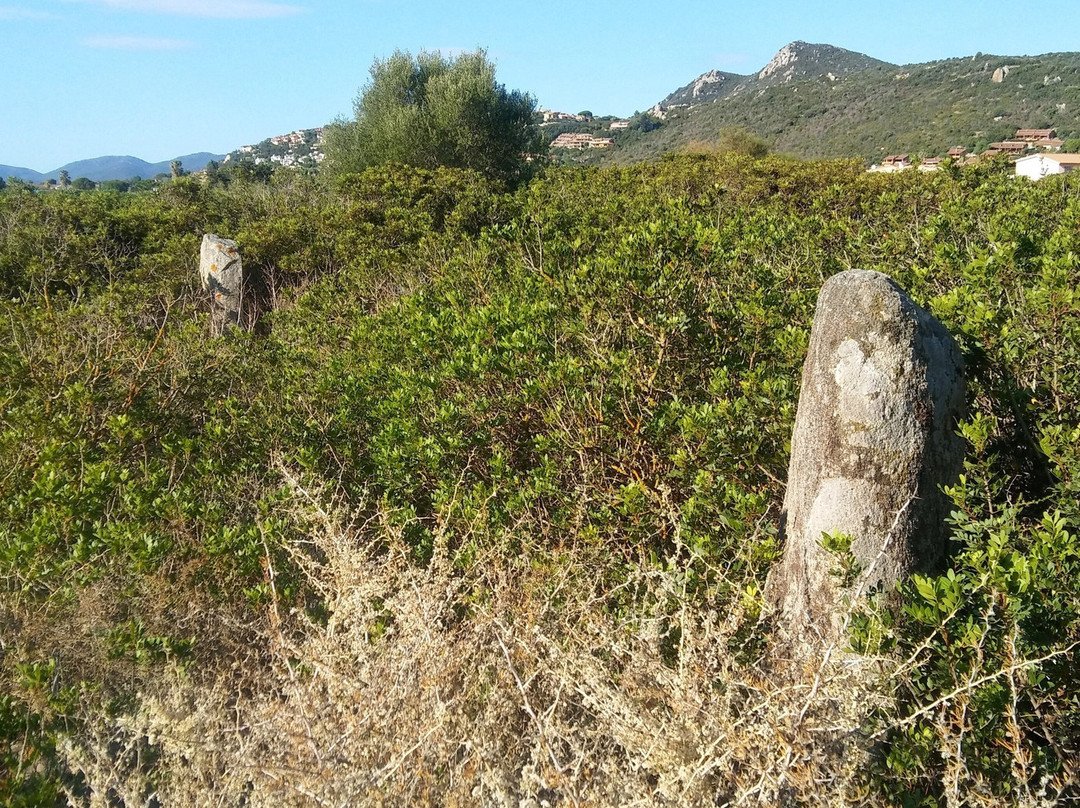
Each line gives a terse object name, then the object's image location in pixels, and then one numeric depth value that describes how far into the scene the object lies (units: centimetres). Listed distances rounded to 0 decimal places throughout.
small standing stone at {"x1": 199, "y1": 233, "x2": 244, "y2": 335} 1094
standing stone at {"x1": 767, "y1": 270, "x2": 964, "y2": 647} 249
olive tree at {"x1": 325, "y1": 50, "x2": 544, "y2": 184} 1797
